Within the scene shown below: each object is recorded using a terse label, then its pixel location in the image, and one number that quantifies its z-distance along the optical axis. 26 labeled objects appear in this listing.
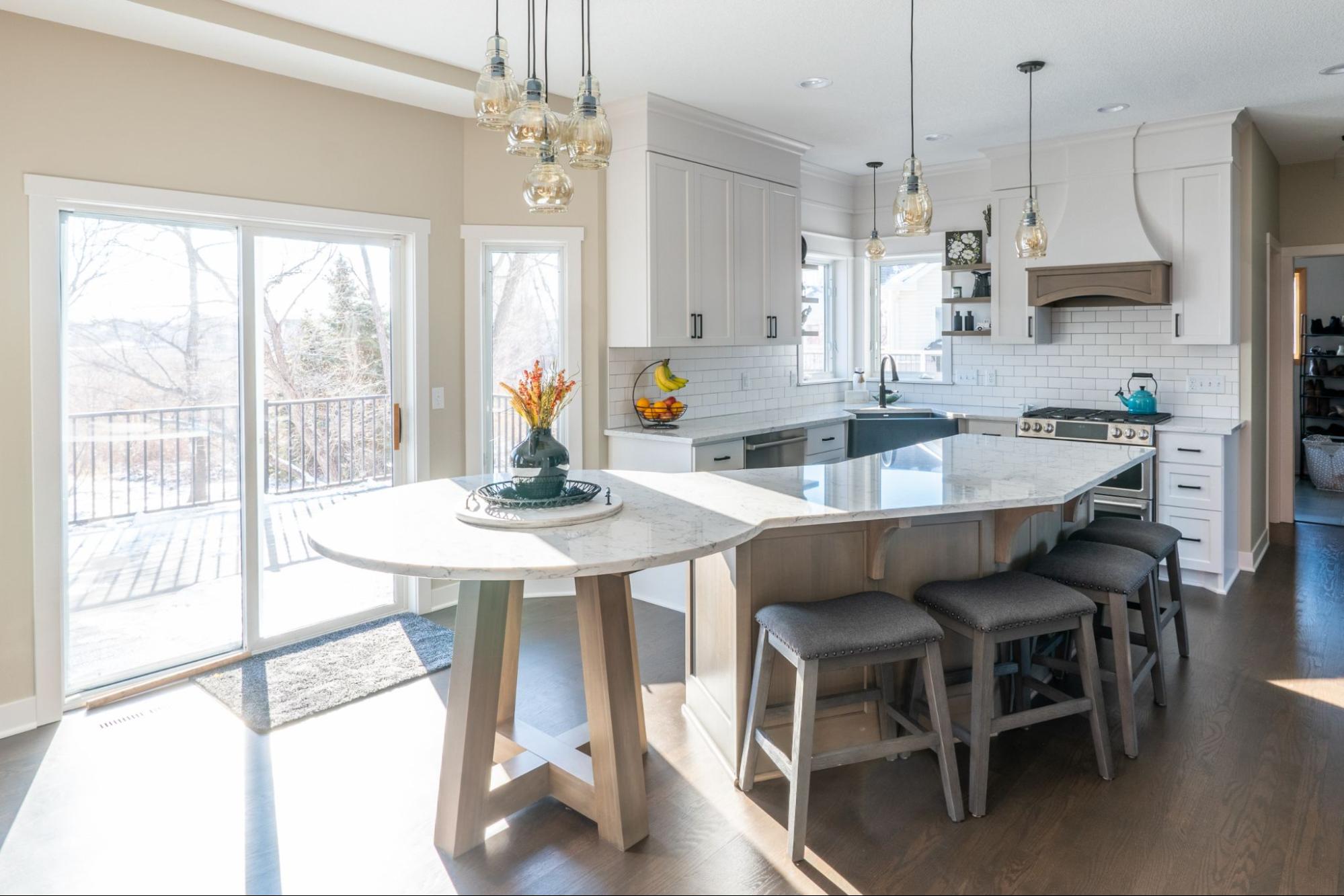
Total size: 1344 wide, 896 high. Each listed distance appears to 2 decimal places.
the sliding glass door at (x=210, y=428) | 3.50
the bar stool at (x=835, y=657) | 2.32
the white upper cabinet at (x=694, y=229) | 4.62
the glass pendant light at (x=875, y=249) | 4.12
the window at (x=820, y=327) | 6.53
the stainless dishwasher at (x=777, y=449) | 4.94
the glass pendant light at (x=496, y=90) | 2.08
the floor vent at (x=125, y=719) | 3.26
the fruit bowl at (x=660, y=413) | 4.86
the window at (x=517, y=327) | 4.71
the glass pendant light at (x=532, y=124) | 2.05
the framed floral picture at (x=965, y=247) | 6.04
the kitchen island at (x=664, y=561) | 2.17
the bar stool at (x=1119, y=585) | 2.84
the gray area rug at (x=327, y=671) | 3.38
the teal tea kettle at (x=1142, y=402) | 5.33
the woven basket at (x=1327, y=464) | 7.86
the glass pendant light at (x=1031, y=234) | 3.69
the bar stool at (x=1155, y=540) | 3.39
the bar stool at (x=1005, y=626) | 2.53
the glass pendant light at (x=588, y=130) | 2.17
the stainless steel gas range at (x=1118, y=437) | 4.89
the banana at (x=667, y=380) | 4.90
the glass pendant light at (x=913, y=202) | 2.74
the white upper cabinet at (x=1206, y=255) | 4.92
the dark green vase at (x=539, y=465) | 2.56
